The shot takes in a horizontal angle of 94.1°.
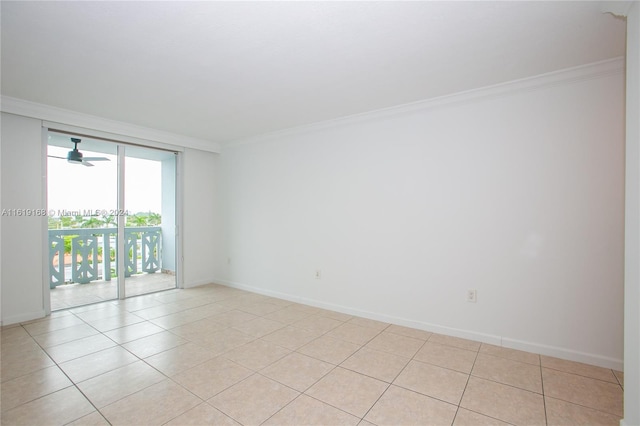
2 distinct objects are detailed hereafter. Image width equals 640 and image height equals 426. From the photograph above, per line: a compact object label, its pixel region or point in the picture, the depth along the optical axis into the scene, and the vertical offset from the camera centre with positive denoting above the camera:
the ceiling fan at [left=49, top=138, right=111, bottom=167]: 3.98 +0.73
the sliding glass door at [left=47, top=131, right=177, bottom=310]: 4.06 -0.11
